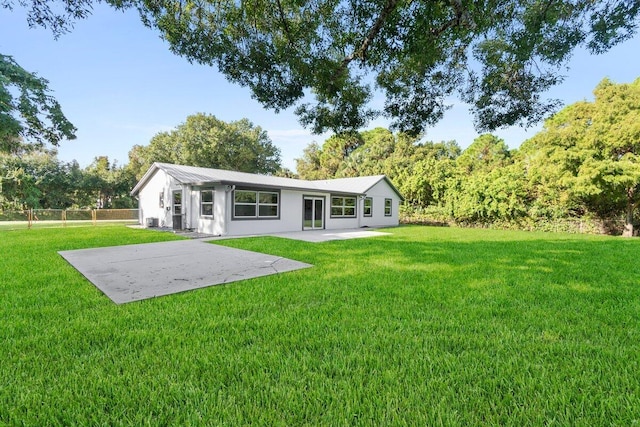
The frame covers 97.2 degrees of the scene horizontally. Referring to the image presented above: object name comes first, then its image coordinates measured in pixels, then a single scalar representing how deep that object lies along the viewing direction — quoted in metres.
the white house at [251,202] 11.88
